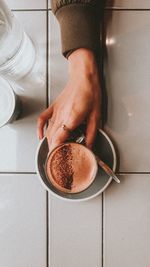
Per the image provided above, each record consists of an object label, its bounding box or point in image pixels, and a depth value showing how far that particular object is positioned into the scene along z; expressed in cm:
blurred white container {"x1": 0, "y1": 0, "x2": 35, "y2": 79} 98
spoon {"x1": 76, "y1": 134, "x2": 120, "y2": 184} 97
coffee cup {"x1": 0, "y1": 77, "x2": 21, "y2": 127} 98
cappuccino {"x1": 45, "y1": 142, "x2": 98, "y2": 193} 92
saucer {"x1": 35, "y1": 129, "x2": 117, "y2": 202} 102
